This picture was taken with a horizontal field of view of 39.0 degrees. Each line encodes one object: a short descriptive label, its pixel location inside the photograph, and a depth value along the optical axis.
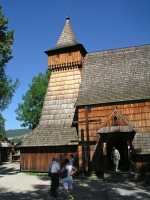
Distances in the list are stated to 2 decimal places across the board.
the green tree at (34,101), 36.03
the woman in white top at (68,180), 8.86
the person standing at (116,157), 14.61
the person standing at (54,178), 9.20
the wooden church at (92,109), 15.45
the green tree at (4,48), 16.98
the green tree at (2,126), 35.33
